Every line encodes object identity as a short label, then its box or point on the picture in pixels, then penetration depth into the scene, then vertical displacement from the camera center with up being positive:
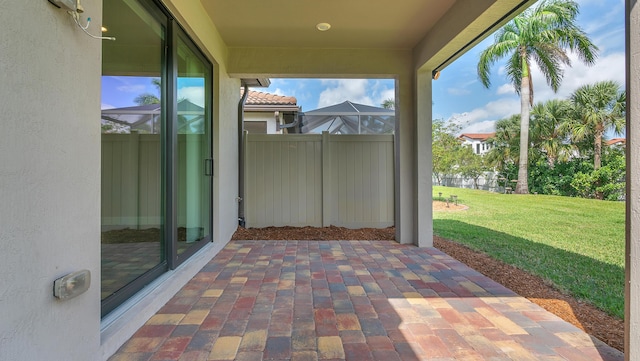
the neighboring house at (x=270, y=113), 8.26 +1.93
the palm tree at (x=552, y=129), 13.49 +2.40
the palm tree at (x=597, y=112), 11.90 +2.86
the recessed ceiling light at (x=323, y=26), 3.58 +1.88
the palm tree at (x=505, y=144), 15.08 +1.88
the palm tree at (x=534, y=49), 10.68 +5.07
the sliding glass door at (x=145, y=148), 1.97 +0.26
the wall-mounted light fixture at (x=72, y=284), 1.30 -0.48
